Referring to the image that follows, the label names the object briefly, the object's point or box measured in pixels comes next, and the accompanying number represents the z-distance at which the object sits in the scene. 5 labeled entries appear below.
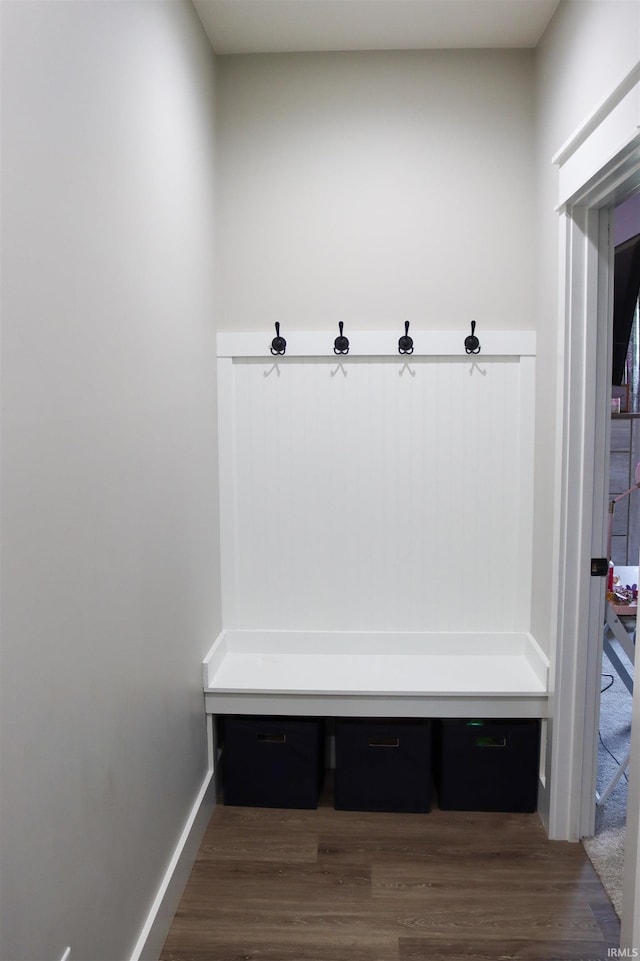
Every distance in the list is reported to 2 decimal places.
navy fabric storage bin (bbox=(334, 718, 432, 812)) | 2.44
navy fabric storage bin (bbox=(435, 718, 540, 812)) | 2.42
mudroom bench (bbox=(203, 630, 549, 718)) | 2.39
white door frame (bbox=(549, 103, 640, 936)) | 2.10
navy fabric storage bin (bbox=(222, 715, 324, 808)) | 2.47
